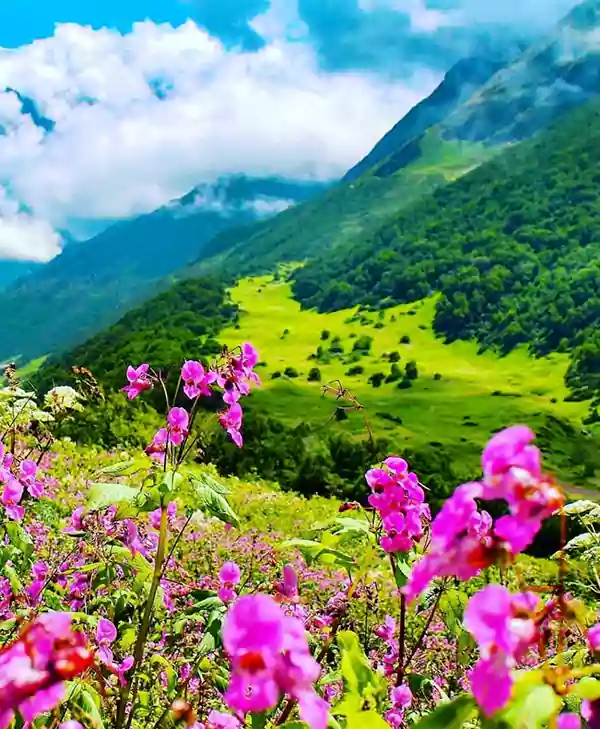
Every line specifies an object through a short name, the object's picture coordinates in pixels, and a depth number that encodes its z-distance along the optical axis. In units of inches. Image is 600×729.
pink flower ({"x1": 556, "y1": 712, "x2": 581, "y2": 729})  57.2
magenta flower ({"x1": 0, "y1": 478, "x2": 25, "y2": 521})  157.2
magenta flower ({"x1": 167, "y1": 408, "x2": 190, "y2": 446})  145.6
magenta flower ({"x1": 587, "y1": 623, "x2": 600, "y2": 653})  57.4
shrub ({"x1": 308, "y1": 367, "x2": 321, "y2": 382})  4537.4
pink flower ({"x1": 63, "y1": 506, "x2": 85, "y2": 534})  169.6
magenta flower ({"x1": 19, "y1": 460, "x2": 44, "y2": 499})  175.7
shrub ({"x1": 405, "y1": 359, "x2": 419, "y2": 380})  4653.1
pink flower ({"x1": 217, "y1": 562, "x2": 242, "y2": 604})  133.0
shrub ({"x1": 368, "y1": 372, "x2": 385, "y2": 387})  4637.1
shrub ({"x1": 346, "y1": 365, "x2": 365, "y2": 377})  4867.1
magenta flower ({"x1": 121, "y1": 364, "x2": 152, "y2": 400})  159.6
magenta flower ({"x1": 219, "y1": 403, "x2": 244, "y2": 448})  156.4
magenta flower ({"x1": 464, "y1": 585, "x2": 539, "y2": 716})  47.4
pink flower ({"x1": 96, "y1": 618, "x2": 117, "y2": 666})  117.3
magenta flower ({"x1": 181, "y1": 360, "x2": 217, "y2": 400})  147.5
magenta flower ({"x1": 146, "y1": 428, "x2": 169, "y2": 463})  143.7
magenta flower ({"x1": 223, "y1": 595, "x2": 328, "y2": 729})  52.9
